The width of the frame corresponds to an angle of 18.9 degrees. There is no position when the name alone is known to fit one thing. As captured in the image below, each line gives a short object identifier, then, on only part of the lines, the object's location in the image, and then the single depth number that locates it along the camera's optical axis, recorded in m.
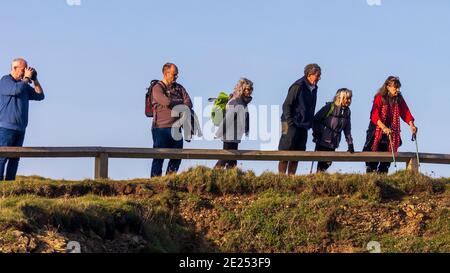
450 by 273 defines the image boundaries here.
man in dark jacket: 22.64
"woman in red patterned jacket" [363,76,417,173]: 23.06
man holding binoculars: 21.56
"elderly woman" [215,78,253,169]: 22.56
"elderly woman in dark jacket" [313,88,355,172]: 22.81
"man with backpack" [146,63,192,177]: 22.25
